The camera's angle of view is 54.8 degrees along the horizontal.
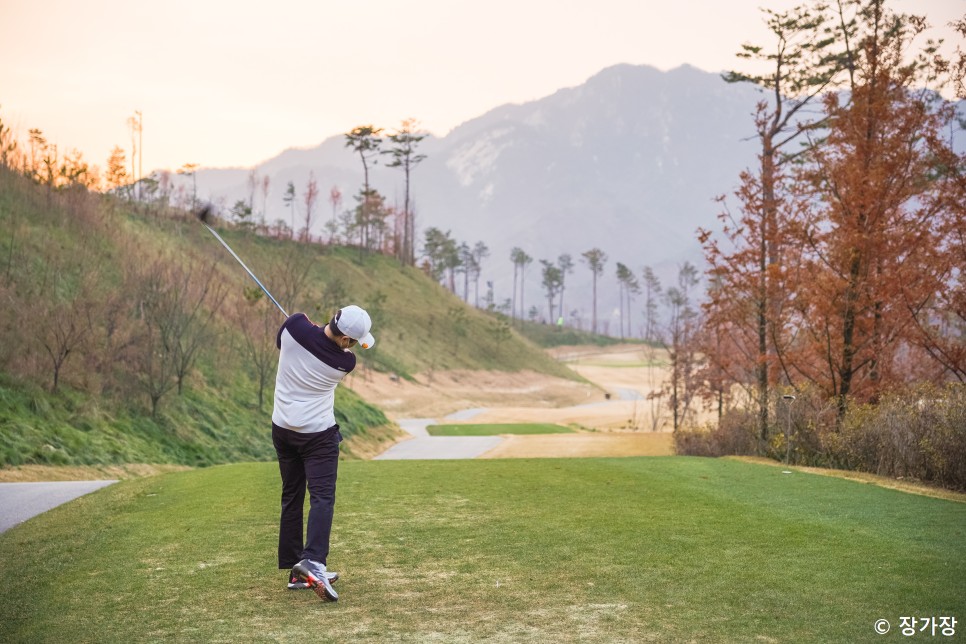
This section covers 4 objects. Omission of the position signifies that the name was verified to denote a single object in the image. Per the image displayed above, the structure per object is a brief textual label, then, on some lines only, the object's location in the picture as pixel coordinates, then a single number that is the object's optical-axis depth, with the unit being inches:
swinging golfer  282.7
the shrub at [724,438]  839.7
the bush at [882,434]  529.7
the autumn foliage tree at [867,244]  785.6
